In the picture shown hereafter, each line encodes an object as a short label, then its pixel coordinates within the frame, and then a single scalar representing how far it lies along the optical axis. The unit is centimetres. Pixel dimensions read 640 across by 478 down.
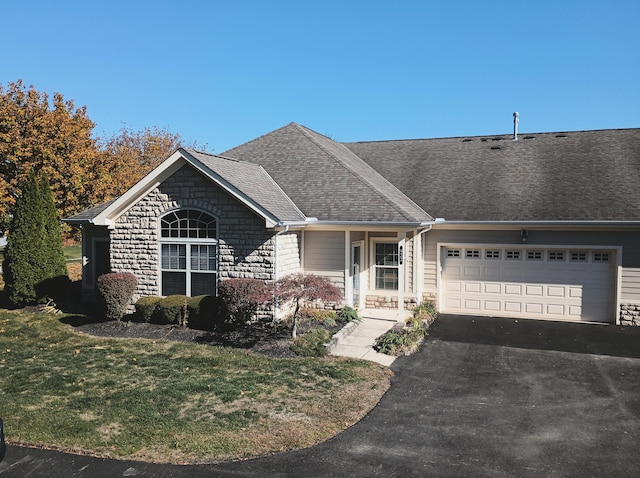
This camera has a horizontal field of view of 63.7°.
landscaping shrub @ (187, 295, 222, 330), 1346
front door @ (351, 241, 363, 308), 1553
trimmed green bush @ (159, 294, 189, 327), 1349
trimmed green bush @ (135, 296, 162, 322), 1377
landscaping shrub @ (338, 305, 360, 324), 1421
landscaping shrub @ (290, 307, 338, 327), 1380
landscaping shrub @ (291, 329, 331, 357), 1141
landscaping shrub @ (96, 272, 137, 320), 1381
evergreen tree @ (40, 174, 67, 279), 1670
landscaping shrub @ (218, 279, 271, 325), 1261
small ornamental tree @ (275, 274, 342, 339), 1207
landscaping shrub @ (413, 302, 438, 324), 1502
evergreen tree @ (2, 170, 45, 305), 1619
